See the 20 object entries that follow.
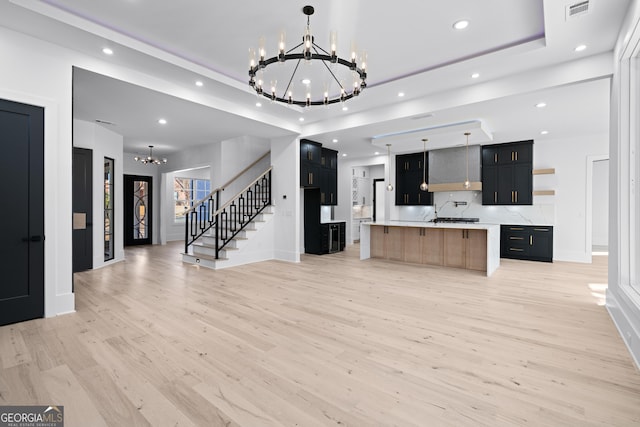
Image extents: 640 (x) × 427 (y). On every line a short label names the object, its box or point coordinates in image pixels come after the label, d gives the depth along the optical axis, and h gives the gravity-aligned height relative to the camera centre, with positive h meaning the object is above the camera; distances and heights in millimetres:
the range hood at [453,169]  7848 +1146
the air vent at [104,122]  6301 +1864
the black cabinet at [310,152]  7643 +1551
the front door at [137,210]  10078 +33
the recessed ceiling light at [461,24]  3374 +2113
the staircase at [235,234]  6551 -563
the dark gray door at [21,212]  3229 -14
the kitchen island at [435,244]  6148 -714
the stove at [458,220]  8398 -229
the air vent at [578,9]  2861 +1954
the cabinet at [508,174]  7723 +992
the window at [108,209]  7035 +44
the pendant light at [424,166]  8650 +1301
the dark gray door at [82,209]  6020 +36
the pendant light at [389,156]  7794 +1661
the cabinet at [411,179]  8867 +966
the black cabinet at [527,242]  7336 -752
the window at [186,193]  11414 +708
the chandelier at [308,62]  2807 +1494
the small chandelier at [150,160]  8732 +1469
